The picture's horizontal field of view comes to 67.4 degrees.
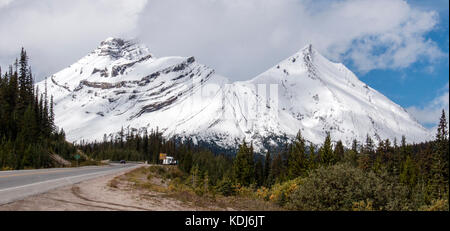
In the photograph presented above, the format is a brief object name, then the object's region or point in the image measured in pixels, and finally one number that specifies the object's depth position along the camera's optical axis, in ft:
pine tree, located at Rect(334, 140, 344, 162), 330.91
